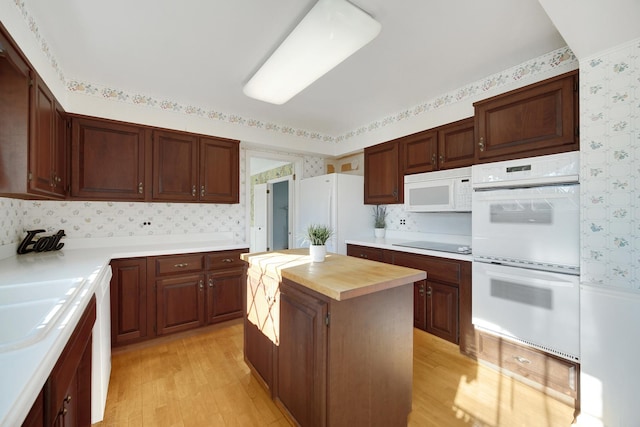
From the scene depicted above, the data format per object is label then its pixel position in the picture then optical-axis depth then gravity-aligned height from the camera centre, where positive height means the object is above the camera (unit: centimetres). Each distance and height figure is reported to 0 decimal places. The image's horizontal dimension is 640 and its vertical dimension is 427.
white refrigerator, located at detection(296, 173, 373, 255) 342 +8
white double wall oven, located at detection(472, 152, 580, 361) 172 -26
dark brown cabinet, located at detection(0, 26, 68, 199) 154 +52
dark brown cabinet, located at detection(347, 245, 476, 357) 227 -76
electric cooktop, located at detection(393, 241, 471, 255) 248 -33
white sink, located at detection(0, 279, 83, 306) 125 -38
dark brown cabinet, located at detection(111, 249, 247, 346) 237 -76
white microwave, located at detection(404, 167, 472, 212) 250 +22
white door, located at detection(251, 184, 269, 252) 525 -10
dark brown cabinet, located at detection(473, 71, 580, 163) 177 +67
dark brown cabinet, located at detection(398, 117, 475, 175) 252 +66
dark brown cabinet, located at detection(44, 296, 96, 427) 80 -58
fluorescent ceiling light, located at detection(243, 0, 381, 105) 153 +108
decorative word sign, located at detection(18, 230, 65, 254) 219 -26
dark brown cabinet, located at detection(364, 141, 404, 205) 317 +48
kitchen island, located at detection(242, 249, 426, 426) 125 -65
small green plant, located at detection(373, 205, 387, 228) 371 -3
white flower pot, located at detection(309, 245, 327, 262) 176 -25
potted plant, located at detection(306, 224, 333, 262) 176 -19
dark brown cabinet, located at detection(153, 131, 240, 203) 277 +49
